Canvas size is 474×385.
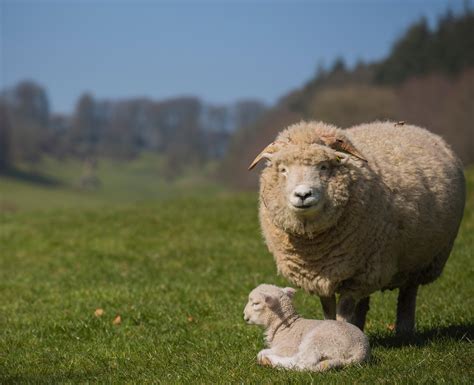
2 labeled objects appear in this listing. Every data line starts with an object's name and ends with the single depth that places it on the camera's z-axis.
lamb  12.37
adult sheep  13.87
